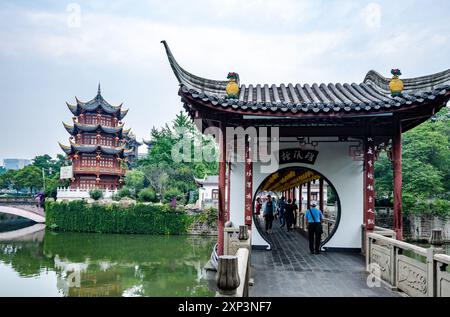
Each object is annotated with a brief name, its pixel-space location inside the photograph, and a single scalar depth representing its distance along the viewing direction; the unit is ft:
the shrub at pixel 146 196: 90.07
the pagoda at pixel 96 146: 114.11
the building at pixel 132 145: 163.05
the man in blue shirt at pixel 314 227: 23.52
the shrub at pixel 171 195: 96.27
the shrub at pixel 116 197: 96.23
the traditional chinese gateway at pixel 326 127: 18.81
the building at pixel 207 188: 108.58
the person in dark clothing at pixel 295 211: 42.17
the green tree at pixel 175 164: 104.88
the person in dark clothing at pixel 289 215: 41.13
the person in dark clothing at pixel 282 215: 46.01
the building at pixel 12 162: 478.39
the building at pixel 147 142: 176.14
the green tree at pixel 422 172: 64.85
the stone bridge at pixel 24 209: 109.50
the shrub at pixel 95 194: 94.22
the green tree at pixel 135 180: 108.68
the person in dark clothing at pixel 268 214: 37.60
